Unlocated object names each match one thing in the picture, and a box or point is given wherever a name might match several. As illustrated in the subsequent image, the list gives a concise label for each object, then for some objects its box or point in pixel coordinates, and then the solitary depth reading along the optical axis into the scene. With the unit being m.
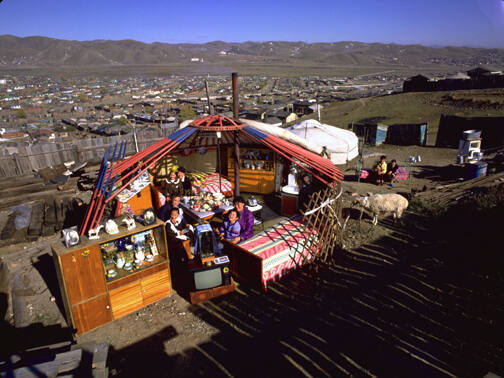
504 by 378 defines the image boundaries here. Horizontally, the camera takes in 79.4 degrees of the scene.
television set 5.68
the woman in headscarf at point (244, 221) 6.58
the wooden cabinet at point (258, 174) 10.62
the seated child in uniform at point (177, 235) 6.40
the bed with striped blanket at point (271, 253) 6.01
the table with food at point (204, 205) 7.77
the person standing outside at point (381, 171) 12.48
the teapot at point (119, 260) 5.56
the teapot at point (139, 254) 5.73
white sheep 8.95
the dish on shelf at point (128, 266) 5.55
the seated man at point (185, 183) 9.38
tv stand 5.82
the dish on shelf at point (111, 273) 5.37
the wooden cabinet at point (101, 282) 4.84
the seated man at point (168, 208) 7.25
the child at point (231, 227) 6.50
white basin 8.64
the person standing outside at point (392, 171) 12.50
